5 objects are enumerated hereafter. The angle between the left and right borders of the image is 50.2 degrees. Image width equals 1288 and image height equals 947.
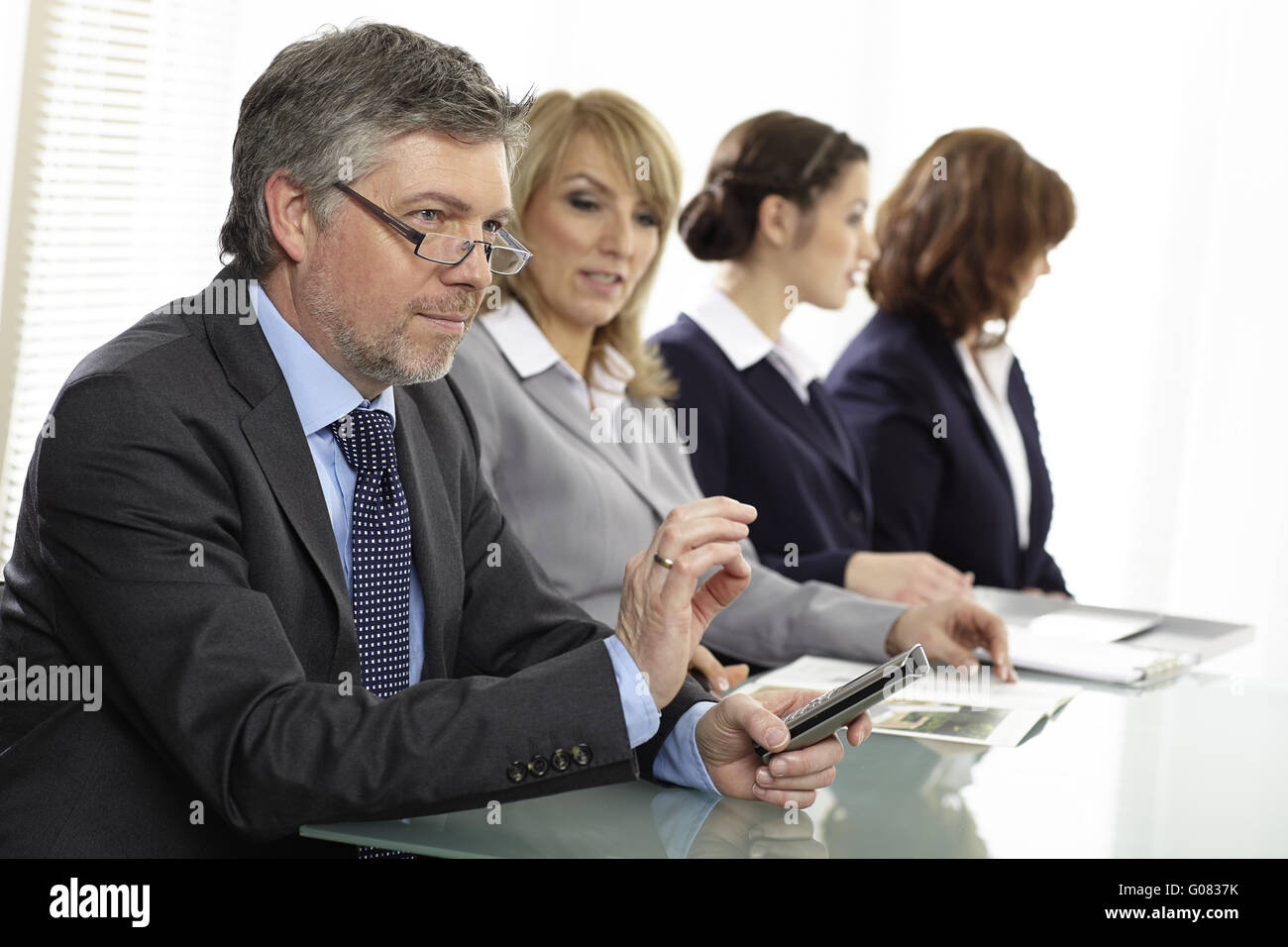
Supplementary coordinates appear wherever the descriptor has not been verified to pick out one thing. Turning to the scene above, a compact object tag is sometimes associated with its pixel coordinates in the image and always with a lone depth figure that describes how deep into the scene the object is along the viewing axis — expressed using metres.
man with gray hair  1.29
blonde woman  2.33
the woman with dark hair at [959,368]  3.46
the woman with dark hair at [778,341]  3.05
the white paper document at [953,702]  1.83
